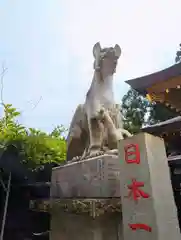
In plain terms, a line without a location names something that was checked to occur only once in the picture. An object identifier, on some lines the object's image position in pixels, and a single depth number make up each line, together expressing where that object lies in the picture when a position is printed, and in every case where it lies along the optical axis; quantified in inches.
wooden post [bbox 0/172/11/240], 200.4
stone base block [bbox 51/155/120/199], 109.0
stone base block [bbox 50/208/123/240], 106.0
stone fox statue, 134.2
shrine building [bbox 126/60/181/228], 156.2
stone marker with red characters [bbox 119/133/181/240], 74.8
